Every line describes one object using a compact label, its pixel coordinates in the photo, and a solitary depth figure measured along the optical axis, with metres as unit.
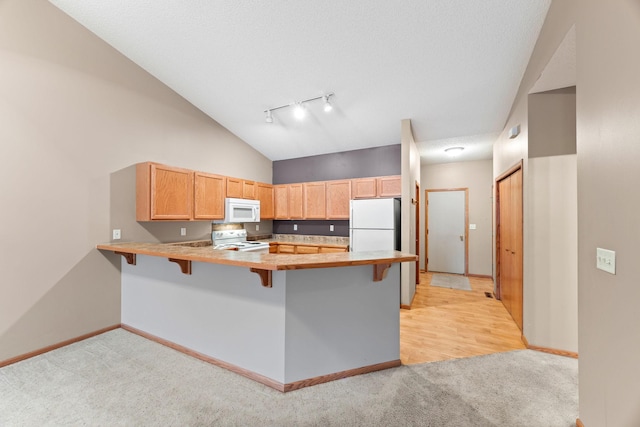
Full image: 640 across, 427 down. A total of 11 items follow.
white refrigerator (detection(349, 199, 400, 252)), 3.97
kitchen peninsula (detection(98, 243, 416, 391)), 2.04
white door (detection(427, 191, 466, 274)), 6.16
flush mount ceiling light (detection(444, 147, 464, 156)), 5.03
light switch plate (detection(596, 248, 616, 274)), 1.35
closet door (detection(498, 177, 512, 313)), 3.70
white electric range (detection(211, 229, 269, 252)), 4.34
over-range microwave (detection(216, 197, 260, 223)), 4.46
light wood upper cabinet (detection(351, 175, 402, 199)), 4.60
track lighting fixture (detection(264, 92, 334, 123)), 3.63
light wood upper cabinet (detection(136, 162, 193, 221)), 3.38
